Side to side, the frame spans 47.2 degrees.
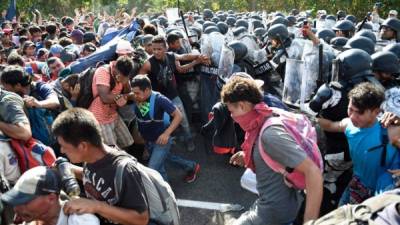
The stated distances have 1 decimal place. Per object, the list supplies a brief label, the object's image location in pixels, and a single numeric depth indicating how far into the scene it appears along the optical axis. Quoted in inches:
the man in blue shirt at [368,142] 126.6
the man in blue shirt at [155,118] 200.2
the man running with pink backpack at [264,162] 108.1
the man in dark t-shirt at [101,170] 97.2
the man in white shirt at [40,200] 93.7
